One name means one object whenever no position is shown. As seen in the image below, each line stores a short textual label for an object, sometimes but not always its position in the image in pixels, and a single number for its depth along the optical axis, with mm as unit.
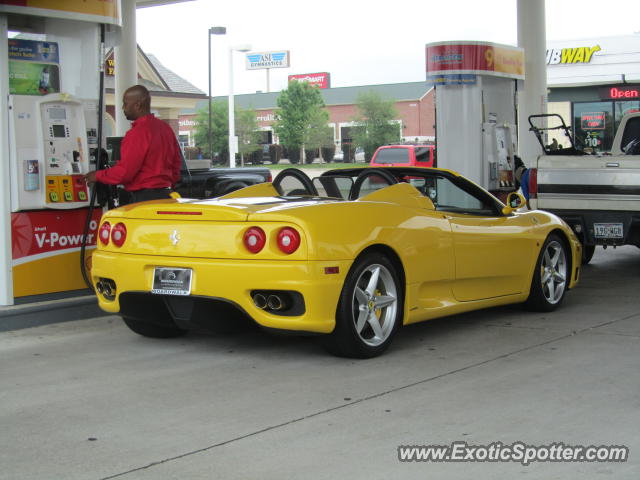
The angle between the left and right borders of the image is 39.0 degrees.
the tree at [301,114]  80125
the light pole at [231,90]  46281
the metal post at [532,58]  20141
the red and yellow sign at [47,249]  8164
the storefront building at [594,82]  38500
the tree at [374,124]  77438
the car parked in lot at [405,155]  28294
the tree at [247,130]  81062
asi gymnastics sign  140750
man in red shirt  7828
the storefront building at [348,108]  81125
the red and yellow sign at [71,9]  7921
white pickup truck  10352
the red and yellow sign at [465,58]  14562
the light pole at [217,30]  39625
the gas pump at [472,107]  14672
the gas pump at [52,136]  8188
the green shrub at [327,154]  84688
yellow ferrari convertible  5805
